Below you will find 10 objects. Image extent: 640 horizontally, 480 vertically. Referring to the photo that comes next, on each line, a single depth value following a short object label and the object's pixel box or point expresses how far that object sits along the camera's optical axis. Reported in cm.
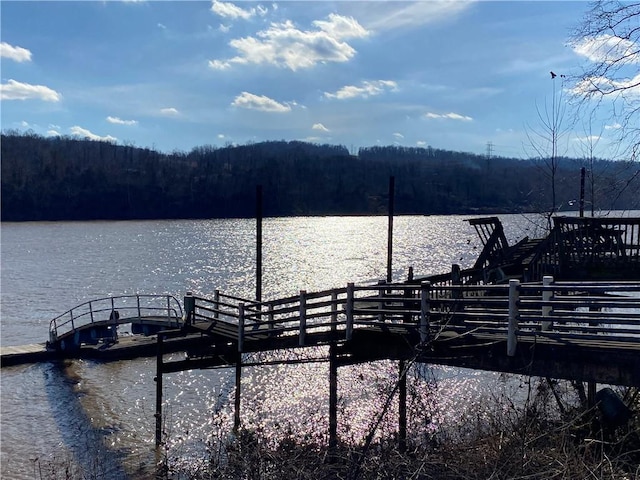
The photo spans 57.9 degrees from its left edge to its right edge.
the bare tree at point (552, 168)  1524
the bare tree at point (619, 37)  669
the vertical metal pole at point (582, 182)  2174
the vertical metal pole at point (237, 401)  1761
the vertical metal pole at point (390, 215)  2505
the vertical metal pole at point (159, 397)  1655
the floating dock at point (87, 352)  2542
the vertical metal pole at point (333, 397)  1280
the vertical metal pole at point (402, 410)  1272
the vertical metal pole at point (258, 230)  2553
